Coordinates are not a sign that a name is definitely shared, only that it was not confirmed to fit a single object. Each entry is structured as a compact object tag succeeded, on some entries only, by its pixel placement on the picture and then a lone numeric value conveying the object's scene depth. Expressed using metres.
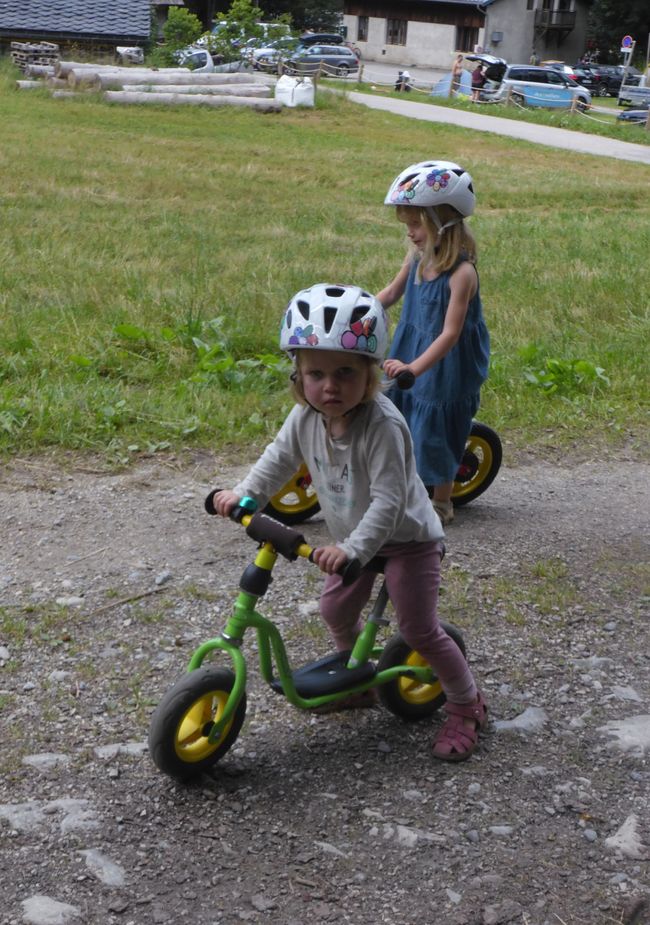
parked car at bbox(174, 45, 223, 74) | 36.38
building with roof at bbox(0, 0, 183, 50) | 37.84
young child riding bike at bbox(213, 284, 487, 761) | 3.15
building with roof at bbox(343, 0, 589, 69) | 68.69
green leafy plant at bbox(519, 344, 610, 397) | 7.57
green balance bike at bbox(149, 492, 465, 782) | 3.22
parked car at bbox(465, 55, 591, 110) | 40.09
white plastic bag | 29.83
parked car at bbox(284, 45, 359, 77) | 46.28
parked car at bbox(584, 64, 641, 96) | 57.75
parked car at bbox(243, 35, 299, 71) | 38.16
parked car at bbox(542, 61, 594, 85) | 56.56
